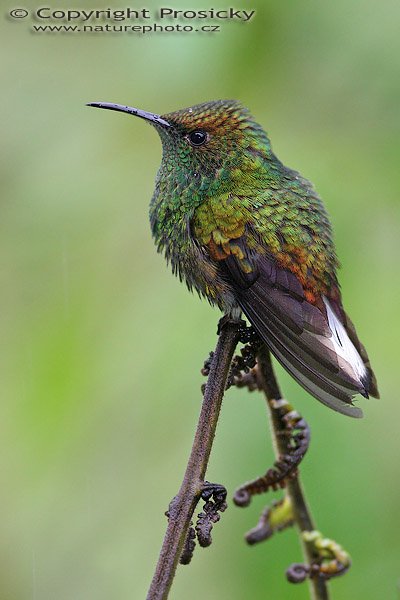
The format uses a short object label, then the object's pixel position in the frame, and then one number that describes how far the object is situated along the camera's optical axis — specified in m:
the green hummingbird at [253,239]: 1.76
